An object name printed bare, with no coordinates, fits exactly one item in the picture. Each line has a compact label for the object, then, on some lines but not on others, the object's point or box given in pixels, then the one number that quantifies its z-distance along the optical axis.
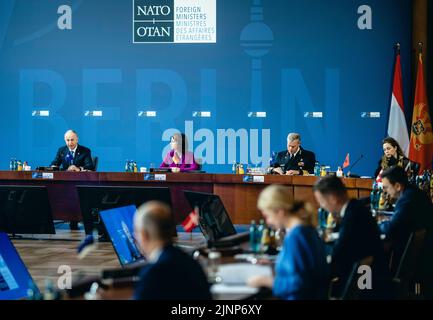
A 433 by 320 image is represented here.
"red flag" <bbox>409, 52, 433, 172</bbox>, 22.55
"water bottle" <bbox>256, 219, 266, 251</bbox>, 8.45
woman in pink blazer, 20.89
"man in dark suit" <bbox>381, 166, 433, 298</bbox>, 10.02
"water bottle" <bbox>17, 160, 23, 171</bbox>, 21.62
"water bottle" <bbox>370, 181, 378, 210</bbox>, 13.69
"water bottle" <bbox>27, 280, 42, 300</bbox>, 6.13
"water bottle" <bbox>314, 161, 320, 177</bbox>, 20.51
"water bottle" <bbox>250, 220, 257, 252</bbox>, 8.55
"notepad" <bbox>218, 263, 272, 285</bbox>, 7.02
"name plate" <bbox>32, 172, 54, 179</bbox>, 20.53
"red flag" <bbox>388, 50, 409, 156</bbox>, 22.95
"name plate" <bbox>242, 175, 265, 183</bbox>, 19.97
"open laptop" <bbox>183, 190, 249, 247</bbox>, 12.29
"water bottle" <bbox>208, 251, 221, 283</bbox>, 7.13
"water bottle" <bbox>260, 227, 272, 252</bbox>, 9.17
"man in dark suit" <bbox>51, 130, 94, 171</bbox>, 21.30
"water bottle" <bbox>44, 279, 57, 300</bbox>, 5.37
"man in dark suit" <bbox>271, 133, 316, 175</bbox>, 20.14
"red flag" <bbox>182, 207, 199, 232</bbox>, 8.58
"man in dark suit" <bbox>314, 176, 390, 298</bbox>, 8.35
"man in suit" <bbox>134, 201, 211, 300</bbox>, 5.60
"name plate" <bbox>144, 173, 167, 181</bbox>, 20.31
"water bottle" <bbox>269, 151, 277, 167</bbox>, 20.80
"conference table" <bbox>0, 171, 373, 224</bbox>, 20.11
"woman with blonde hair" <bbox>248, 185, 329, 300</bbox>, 6.71
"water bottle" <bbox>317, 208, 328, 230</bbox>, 11.52
